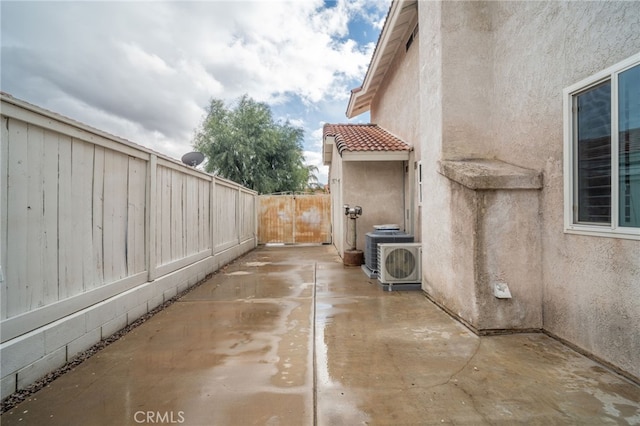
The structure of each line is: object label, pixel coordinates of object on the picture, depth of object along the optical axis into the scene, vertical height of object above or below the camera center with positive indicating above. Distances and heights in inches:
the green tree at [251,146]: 766.5 +178.6
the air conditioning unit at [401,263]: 221.5 -35.8
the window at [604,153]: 99.6 +22.5
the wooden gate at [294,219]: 545.3 -8.5
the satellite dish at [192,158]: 317.4 +59.7
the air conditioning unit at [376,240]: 251.6 -21.5
